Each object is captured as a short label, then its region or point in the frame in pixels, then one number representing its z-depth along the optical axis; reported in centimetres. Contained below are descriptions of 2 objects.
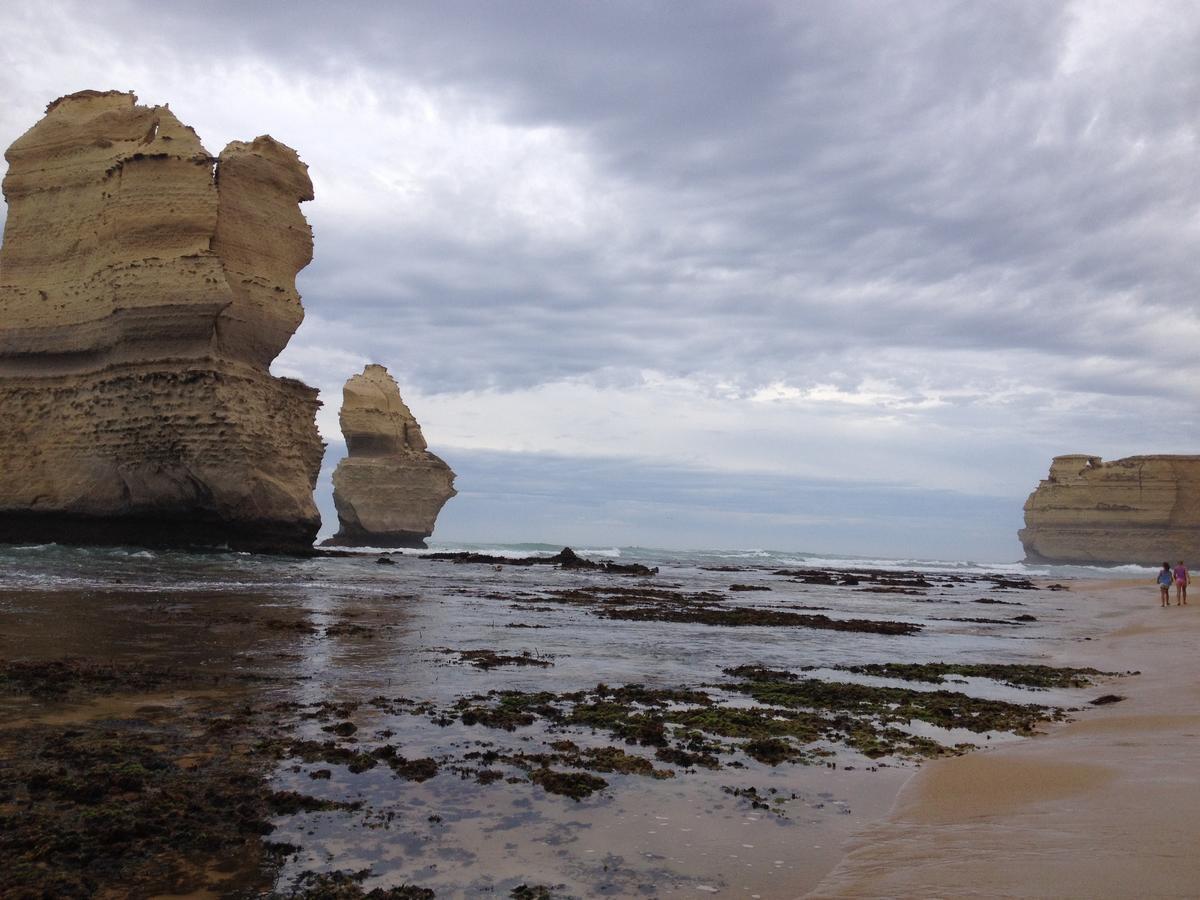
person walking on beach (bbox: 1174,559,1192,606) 2716
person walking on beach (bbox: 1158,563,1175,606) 2692
